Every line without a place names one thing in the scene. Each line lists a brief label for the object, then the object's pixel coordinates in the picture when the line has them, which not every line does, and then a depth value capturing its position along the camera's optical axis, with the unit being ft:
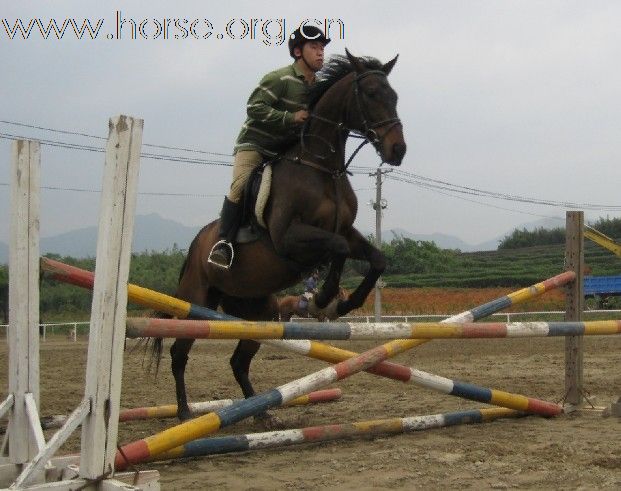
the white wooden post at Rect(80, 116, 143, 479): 9.81
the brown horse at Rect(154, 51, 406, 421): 17.06
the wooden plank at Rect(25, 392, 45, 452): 10.65
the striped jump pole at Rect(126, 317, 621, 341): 10.82
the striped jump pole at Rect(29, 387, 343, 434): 16.80
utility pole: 98.48
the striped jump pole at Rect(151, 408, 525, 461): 14.19
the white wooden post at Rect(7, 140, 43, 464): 11.33
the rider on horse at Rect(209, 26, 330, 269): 18.63
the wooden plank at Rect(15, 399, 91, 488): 9.77
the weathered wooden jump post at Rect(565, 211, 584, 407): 20.93
